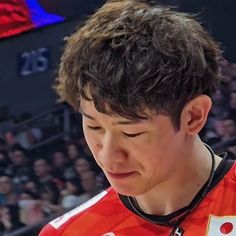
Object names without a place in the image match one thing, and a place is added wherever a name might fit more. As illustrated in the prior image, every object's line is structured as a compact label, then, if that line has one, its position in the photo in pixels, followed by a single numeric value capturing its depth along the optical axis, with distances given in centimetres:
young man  190
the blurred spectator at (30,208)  771
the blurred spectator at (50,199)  779
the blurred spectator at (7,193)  792
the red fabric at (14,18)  788
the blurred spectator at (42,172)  803
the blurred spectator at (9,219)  772
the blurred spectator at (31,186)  801
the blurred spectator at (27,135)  810
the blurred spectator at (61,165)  807
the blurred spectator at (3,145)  816
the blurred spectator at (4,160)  816
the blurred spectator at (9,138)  818
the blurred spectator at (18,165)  809
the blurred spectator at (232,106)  777
